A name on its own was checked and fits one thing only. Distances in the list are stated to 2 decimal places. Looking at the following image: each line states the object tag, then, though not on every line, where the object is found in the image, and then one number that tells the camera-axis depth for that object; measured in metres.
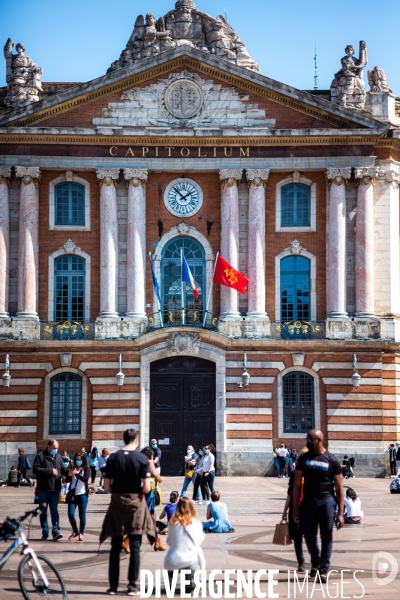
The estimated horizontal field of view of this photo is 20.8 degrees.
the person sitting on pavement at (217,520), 25.94
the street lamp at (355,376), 47.62
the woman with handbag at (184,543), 16.61
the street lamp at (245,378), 47.41
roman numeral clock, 49.62
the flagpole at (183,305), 48.72
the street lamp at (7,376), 47.19
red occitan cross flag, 47.09
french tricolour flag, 47.12
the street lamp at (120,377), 47.28
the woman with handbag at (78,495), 24.41
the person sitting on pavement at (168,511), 25.20
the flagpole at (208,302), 48.89
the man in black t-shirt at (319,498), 17.86
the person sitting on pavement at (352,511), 27.88
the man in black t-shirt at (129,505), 16.70
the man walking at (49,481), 24.08
